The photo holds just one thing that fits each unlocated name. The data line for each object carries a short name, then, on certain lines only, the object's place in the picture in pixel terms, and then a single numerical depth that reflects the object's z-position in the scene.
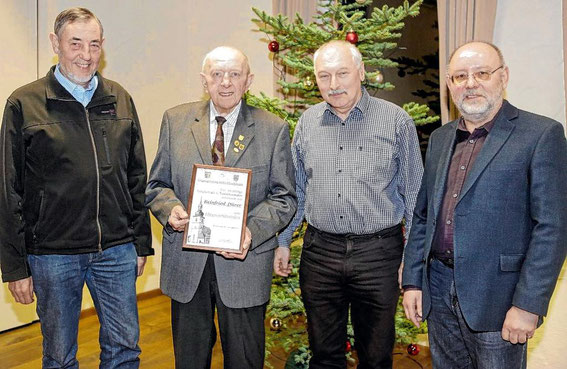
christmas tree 3.19
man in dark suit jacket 1.93
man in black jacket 2.44
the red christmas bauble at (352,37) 3.05
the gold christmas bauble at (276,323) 3.37
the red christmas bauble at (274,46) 3.49
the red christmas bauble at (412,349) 3.53
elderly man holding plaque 2.42
